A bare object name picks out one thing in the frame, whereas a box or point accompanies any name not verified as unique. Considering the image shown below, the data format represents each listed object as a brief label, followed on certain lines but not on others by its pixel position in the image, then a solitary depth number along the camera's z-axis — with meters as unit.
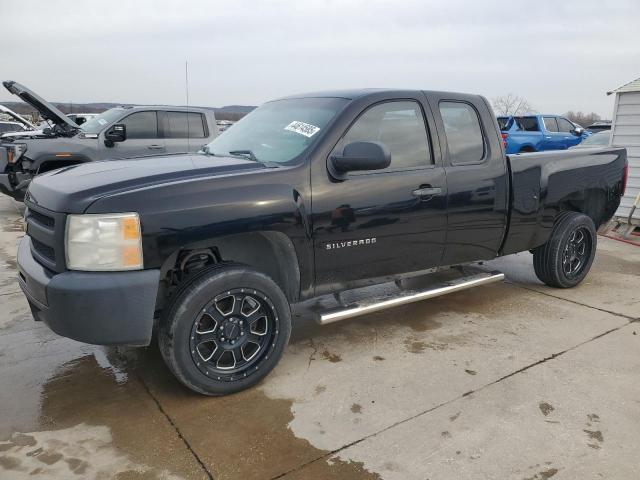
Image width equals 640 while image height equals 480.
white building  8.55
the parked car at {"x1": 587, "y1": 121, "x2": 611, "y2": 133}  21.24
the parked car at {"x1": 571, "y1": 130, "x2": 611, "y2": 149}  11.29
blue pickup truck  16.69
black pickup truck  2.74
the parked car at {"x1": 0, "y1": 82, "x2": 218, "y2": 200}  8.22
